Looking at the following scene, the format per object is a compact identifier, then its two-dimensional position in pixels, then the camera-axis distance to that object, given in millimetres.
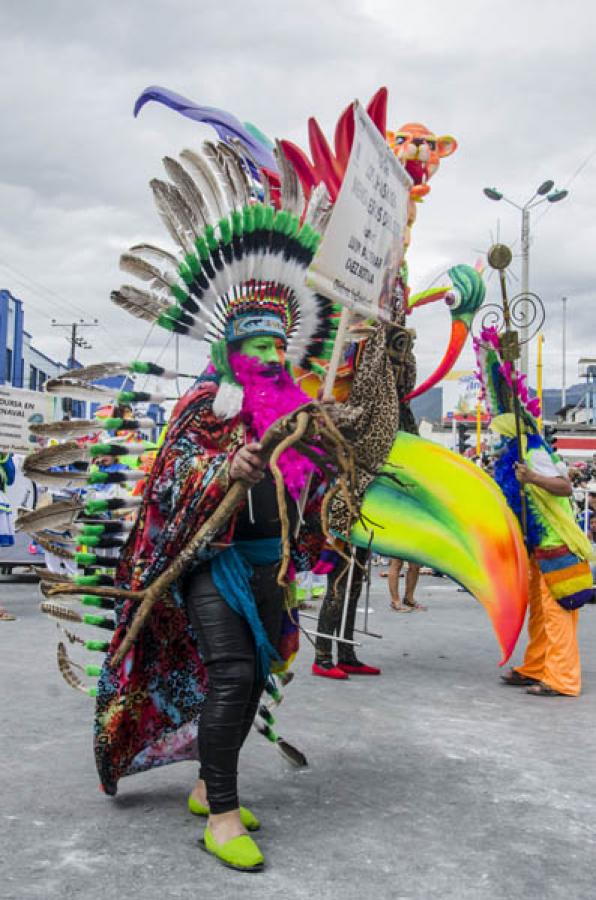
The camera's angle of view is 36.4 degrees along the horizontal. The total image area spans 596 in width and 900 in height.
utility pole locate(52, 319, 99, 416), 38688
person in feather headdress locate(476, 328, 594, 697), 5164
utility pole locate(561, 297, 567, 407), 45369
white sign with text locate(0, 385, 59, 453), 8859
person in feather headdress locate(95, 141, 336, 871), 2779
